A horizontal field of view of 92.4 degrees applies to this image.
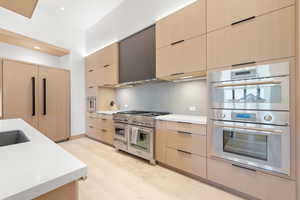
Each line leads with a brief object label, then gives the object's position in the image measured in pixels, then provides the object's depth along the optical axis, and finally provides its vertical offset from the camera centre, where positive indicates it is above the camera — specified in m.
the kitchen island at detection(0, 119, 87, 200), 0.42 -0.26
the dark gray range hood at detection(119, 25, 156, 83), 2.61 +0.85
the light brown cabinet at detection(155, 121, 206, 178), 1.87 -0.67
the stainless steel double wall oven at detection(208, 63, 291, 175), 1.35 -0.17
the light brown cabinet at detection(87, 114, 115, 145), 3.34 -0.70
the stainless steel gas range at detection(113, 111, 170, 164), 2.43 -0.62
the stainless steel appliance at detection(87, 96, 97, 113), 3.85 -0.12
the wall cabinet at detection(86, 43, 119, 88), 3.29 +0.82
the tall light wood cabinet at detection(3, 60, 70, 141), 2.99 +0.07
